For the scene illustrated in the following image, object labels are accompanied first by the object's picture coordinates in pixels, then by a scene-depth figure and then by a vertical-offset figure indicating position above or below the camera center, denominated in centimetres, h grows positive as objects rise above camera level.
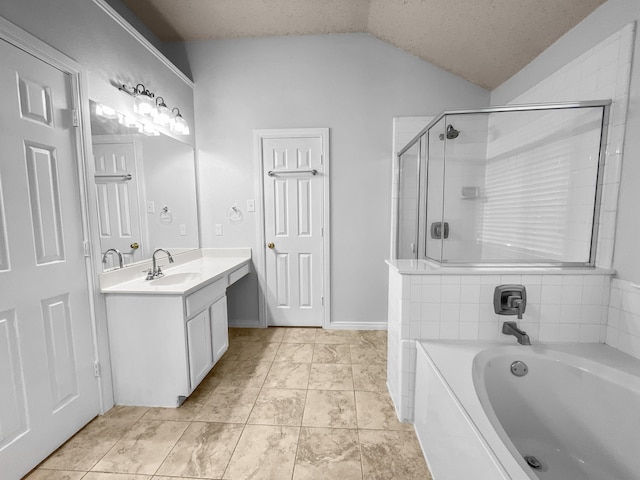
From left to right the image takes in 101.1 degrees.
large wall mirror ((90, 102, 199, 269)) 164 +20
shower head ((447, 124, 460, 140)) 187 +61
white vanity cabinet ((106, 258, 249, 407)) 161 -80
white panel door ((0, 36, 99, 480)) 117 -27
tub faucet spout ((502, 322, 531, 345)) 139 -63
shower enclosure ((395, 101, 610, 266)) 149 +21
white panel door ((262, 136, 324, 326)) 265 -14
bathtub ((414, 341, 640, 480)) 101 -83
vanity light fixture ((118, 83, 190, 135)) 189 +82
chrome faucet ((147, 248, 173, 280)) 190 -40
